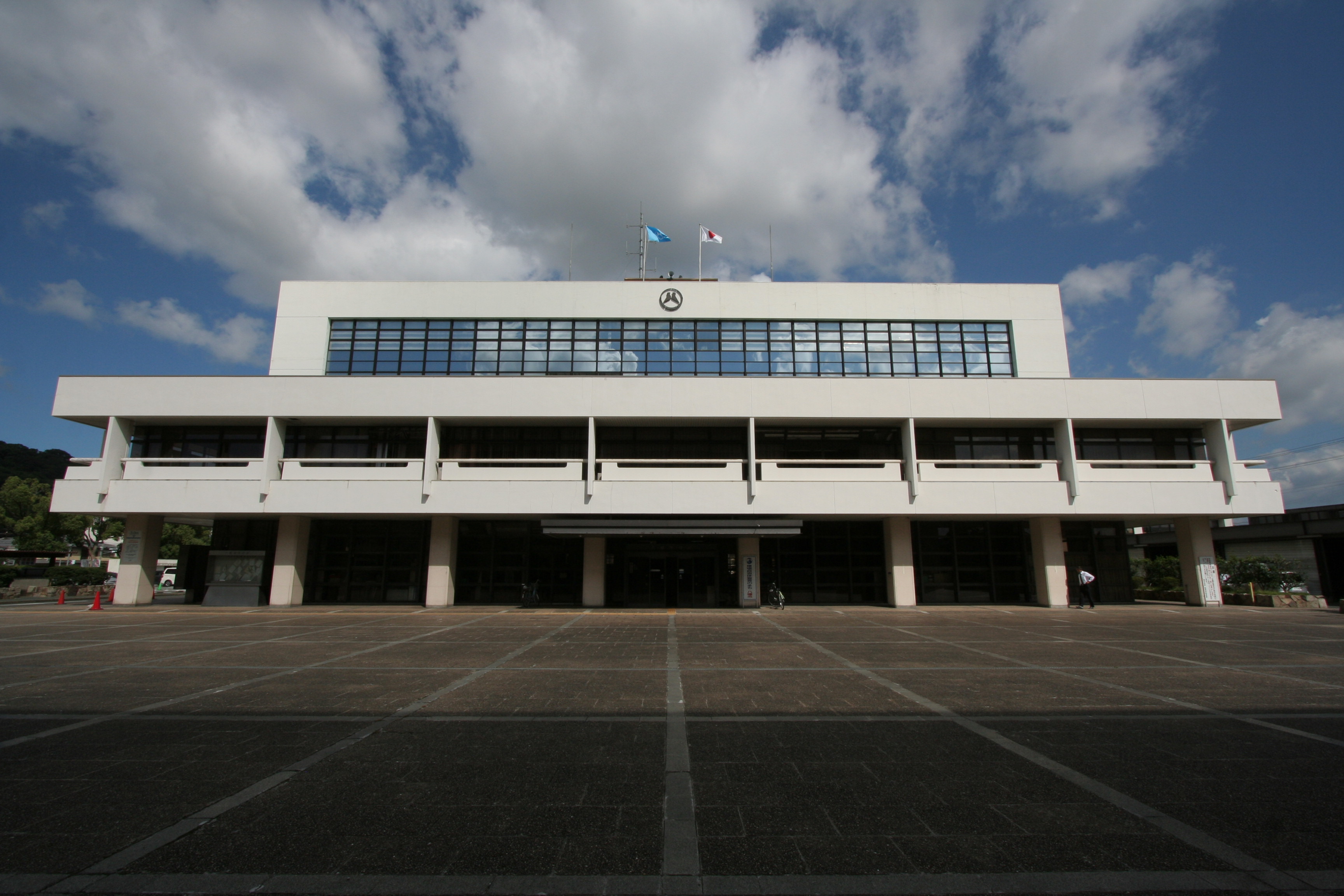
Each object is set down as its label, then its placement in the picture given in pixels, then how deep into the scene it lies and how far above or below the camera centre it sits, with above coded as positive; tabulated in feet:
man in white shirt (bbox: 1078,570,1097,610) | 79.61 -2.75
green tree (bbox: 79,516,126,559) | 206.28 +10.30
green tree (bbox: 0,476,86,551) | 199.62 +13.72
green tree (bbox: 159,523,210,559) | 243.81 +9.63
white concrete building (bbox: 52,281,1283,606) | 78.07 +15.41
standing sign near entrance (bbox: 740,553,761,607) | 82.02 -2.82
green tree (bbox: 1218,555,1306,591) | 90.27 -1.71
